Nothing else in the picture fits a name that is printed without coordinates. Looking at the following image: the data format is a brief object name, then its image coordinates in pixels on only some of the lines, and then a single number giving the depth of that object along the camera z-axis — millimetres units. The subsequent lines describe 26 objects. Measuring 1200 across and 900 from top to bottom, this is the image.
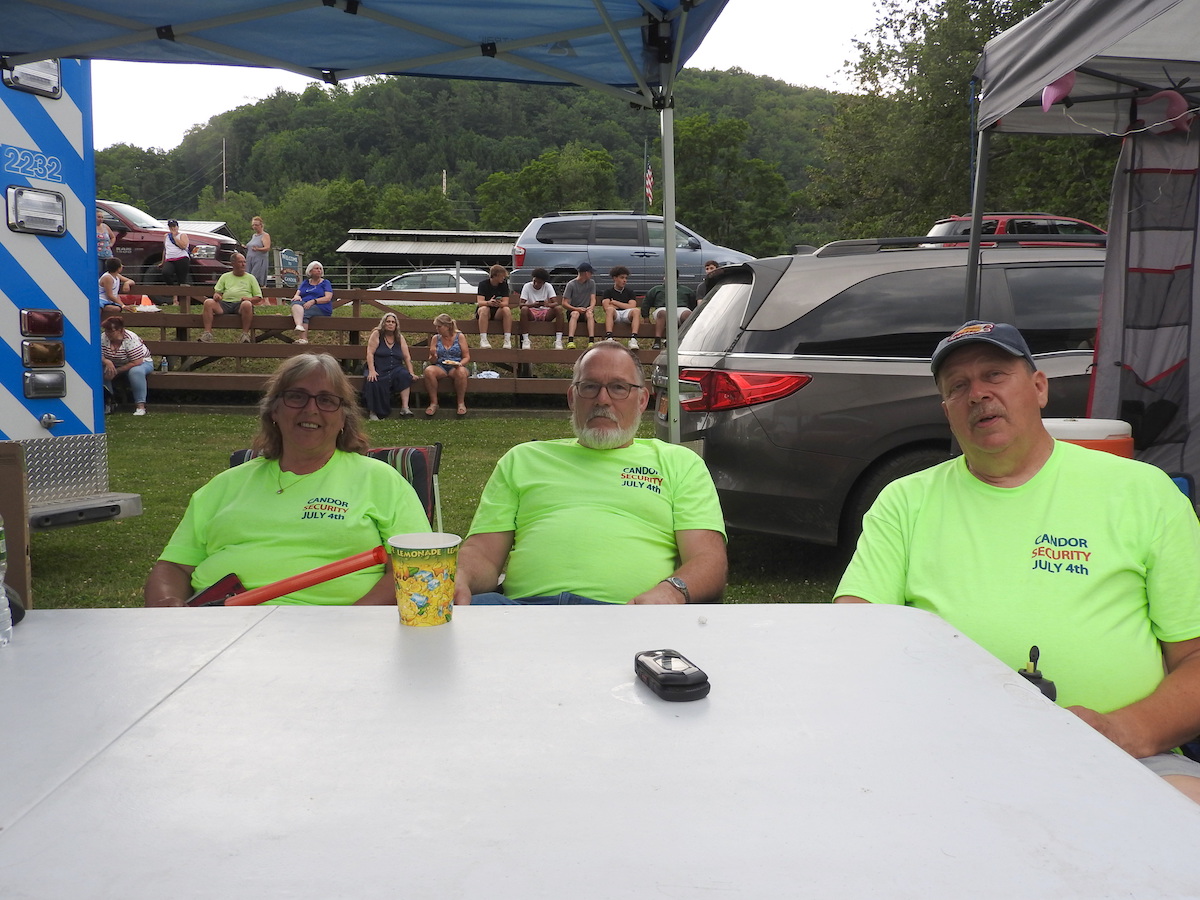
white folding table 1002
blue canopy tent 3475
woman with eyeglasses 2846
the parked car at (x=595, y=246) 16953
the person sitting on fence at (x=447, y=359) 11609
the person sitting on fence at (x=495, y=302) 13141
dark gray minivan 4578
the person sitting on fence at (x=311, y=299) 13227
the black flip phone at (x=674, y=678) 1478
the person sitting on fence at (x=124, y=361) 11328
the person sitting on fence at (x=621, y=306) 13062
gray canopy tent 4488
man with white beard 2871
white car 26500
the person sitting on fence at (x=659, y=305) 12727
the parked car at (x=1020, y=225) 9467
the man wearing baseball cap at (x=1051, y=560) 2037
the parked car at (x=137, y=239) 16219
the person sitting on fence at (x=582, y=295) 13523
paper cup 1804
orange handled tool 2293
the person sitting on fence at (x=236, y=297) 13133
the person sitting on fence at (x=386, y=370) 11250
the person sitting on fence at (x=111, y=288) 12086
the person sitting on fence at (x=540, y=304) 13242
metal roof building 48312
